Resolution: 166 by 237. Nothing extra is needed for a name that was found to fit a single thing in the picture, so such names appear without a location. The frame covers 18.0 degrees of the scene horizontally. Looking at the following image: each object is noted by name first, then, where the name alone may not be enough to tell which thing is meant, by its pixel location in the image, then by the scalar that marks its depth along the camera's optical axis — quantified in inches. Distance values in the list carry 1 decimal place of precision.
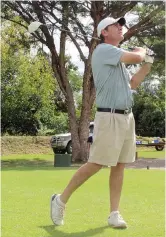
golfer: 188.4
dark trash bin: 706.2
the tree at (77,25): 775.1
